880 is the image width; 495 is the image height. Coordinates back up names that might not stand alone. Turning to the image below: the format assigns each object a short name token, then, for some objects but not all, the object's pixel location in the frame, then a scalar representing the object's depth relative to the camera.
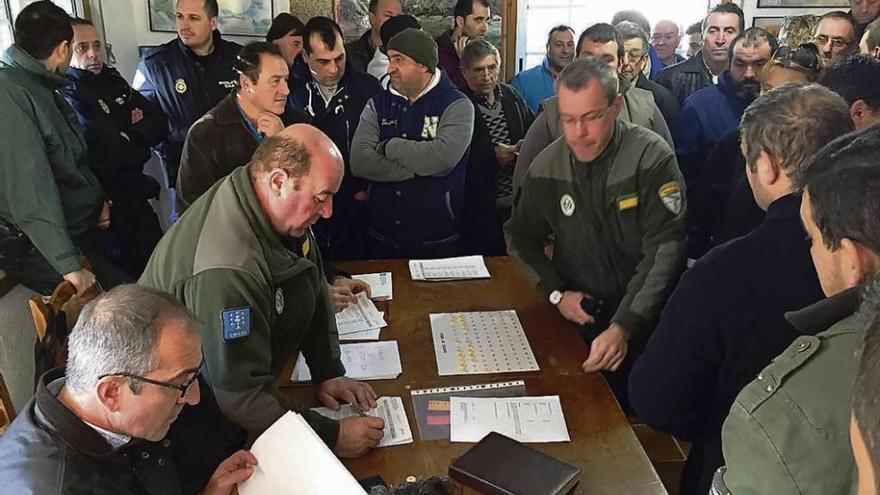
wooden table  1.53
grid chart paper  1.95
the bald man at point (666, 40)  4.79
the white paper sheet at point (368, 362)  1.93
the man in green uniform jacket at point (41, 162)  2.56
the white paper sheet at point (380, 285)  2.42
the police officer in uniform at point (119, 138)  3.26
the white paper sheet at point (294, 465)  1.36
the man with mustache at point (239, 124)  2.58
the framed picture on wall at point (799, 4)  5.11
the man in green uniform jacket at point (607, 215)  2.10
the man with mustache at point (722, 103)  3.10
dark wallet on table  1.38
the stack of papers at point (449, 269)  2.56
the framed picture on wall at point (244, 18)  4.49
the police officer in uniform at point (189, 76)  3.60
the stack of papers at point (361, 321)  2.16
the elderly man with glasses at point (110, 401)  1.21
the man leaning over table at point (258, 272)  1.55
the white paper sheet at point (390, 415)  1.64
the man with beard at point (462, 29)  4.02
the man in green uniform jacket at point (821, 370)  0.97
